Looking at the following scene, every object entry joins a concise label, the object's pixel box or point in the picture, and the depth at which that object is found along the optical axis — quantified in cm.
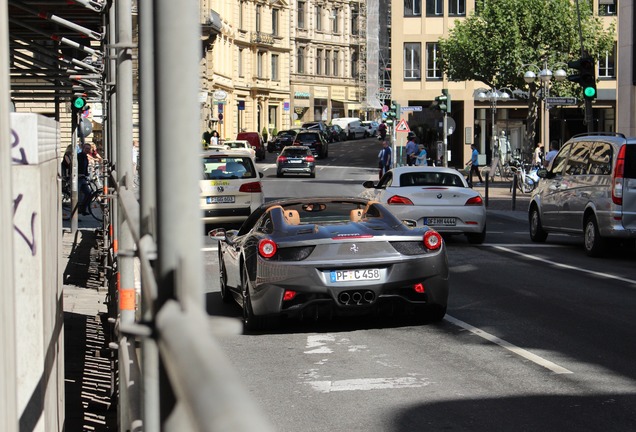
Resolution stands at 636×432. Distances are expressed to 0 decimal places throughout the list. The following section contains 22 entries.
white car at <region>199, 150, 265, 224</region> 2533
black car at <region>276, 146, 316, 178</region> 5706
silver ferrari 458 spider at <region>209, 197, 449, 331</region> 1114
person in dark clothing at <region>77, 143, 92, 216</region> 2981
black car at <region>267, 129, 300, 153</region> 8400
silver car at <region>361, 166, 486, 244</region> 2150
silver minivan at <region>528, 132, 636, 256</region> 1905
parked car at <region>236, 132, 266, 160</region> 7544
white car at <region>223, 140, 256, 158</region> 6084
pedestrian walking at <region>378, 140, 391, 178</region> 4138
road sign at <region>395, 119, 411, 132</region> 4787
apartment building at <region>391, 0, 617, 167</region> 6775
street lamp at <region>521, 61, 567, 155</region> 4184
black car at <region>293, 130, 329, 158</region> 7750
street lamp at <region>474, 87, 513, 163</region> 5331
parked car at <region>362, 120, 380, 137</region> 11050
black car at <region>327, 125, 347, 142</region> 10238
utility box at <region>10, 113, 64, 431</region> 440
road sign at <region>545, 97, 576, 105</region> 3288
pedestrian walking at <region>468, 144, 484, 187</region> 4962
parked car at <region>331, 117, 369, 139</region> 10712
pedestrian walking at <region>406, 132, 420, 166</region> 4353
